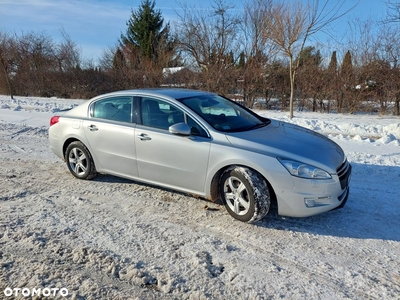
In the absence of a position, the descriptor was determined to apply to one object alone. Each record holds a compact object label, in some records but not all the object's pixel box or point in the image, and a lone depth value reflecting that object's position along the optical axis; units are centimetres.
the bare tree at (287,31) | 968
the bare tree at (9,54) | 2397
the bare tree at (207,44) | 1891
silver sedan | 345
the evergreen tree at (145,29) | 2947
